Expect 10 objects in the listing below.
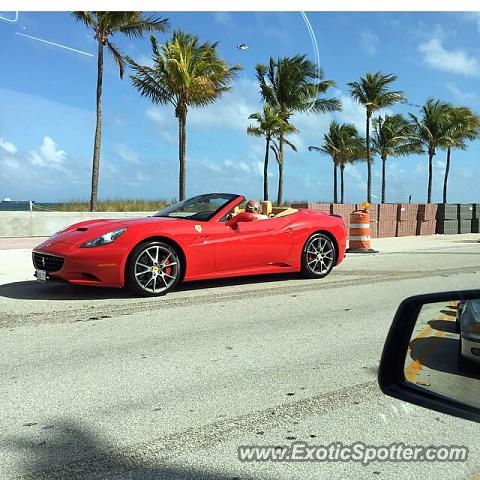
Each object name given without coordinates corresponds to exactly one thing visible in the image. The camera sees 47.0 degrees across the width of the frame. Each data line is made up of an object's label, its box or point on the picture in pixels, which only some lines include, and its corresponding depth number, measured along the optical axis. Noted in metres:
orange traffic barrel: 13.64
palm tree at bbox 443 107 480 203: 47.41
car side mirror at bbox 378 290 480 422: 1.60
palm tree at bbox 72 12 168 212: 20.55
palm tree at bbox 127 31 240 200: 22.14
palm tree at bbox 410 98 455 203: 47.44
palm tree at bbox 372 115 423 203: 49.56
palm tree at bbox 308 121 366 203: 56.56
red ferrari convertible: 6.79
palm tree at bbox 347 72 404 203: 41.16
